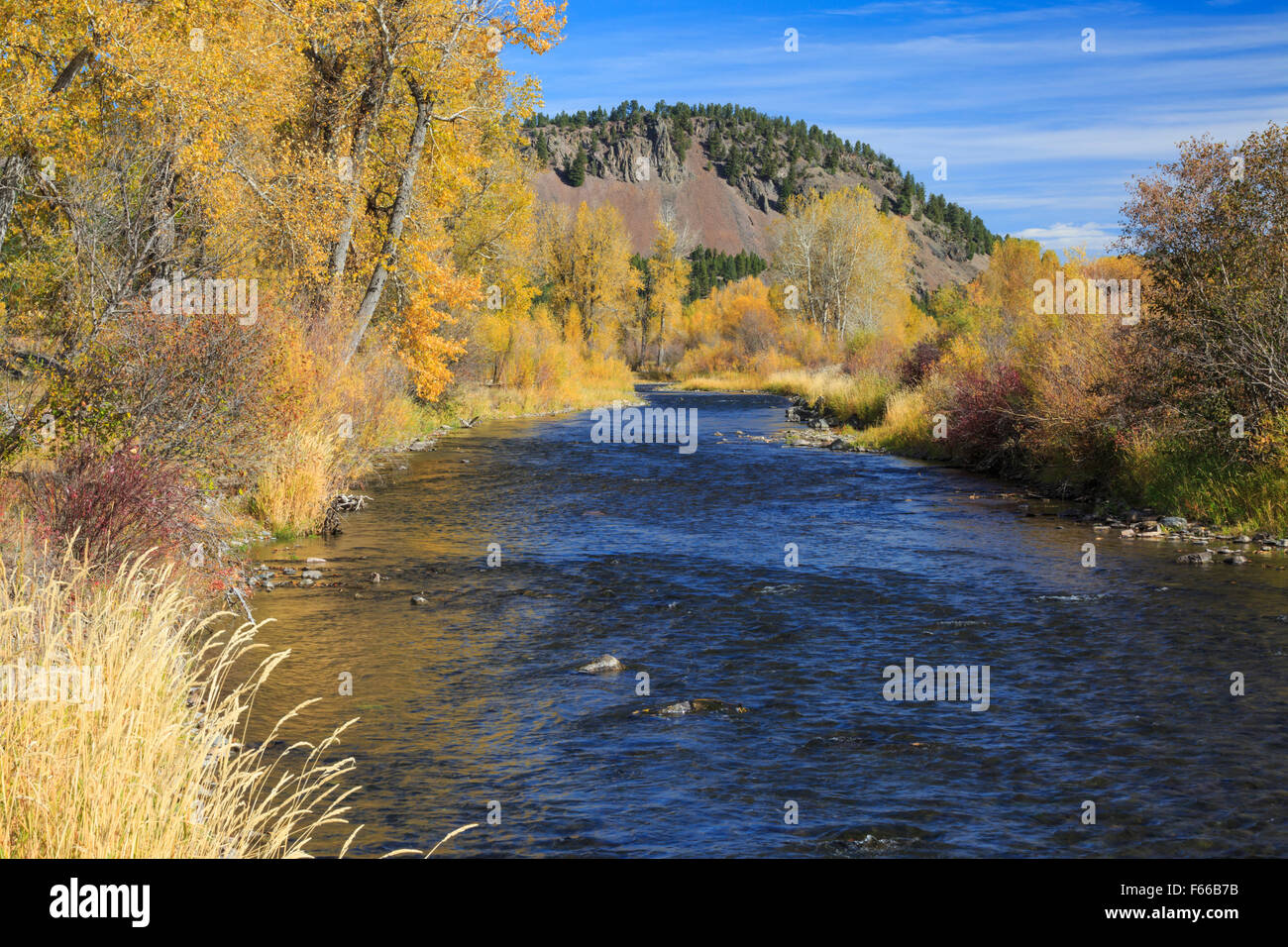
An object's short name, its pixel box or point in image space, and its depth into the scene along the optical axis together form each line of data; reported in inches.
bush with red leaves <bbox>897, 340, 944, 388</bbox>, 1524.4
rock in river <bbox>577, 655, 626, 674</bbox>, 450.3
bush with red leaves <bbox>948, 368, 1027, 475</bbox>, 1066.7
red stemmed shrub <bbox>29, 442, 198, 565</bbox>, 437.1
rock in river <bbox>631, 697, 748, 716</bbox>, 398.3
